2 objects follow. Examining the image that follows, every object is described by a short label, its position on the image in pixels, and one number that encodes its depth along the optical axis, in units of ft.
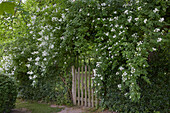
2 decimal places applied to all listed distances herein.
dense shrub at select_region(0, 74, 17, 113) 13.58
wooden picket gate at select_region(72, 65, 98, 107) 15.87
